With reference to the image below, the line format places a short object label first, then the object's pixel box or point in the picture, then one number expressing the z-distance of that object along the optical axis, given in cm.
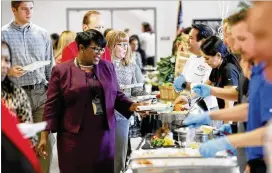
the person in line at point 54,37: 1105
